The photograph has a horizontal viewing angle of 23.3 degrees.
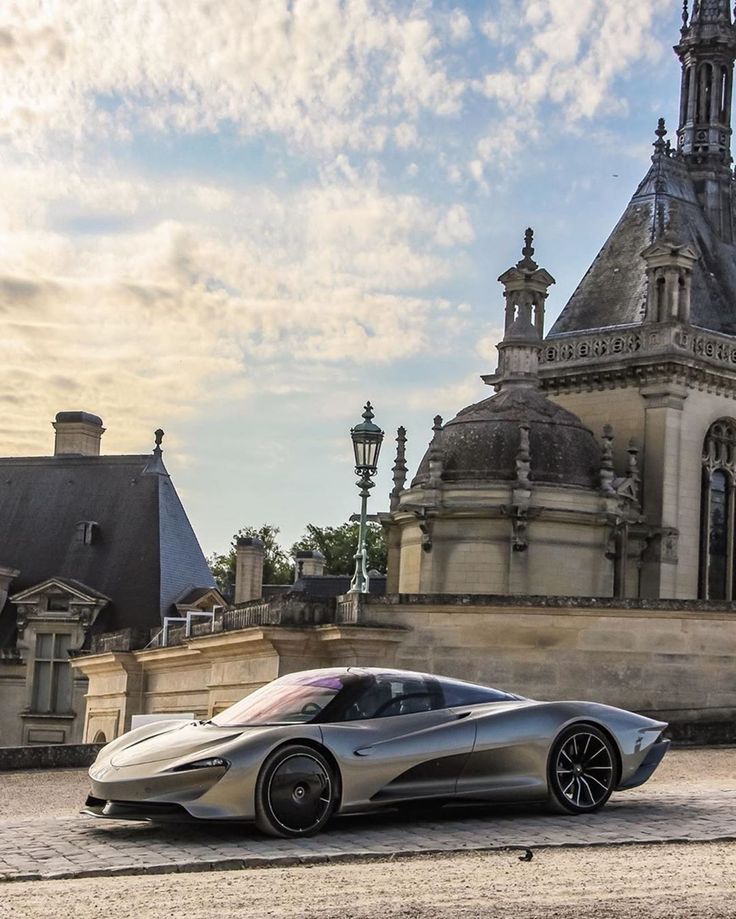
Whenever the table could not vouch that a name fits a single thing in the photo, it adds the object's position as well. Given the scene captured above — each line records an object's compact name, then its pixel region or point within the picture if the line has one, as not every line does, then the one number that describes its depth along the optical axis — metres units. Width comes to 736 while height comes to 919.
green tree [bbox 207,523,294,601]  95.62
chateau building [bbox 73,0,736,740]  21.98
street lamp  23.41
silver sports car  11.84
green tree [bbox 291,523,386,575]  93.06
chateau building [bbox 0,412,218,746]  45.50
